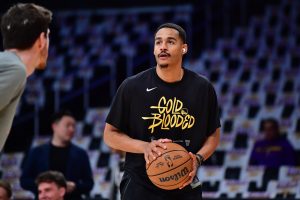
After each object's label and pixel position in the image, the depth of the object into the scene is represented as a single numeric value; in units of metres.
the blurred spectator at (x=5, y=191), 12.33
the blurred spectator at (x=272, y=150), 16.57
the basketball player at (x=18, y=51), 5.05
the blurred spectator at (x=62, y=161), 13.99
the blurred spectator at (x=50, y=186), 12.18
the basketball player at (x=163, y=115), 8.88
